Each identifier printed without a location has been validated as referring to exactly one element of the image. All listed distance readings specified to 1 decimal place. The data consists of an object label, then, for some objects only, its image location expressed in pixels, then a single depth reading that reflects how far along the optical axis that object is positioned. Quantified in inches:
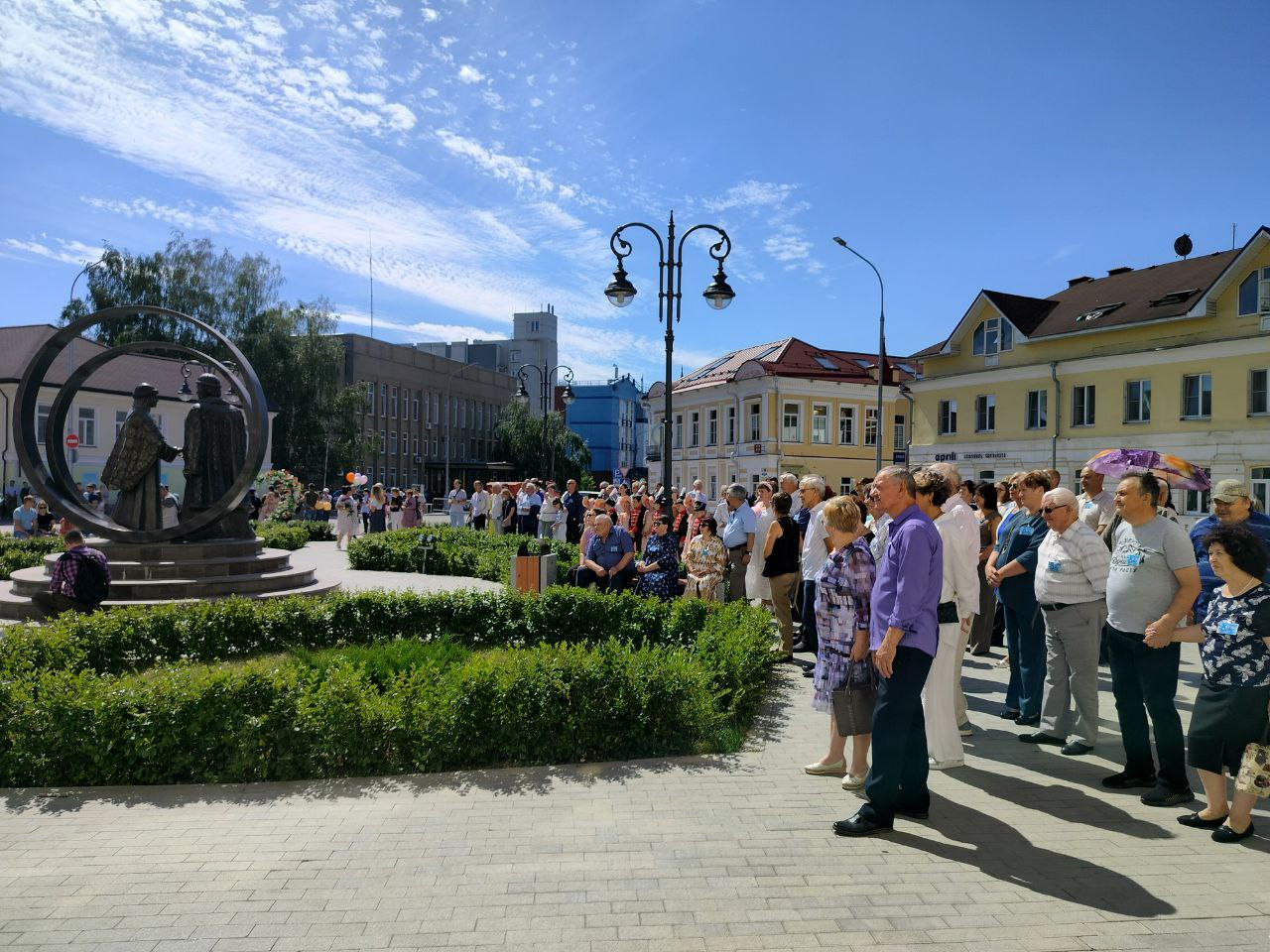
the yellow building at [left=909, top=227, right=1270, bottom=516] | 1072.8
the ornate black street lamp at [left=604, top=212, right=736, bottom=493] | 599.2
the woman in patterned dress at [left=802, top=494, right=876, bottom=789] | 218.4
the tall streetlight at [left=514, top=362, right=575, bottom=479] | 1657.2
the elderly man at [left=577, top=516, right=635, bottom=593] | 432.5
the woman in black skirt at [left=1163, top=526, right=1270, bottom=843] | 184.5
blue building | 4128.9
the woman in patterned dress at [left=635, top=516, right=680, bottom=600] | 418.3
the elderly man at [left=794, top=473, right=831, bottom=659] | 342.3
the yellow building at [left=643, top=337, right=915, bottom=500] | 1787.6
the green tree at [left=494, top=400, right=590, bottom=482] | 2613.2
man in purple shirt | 189.6
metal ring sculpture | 508.4
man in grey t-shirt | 209.8
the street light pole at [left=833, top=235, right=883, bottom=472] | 1125.7
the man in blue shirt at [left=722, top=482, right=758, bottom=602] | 428.1
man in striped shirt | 247.6
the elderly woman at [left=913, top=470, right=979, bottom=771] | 232.7
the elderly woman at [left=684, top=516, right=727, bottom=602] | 420.5
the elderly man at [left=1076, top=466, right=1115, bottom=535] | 316.2
